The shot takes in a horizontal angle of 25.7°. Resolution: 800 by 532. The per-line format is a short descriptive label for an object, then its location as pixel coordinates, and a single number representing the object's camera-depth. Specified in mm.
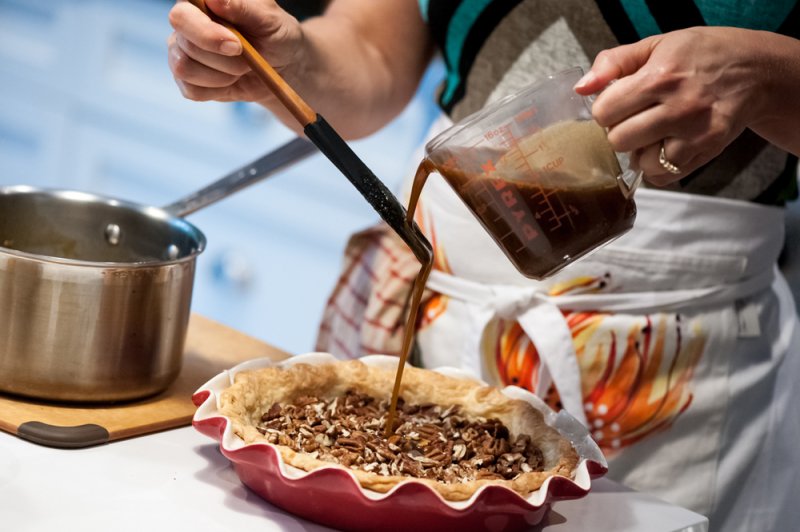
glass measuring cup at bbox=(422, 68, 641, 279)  1041
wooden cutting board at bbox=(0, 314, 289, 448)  1085
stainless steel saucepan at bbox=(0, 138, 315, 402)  1109
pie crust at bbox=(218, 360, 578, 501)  1052
